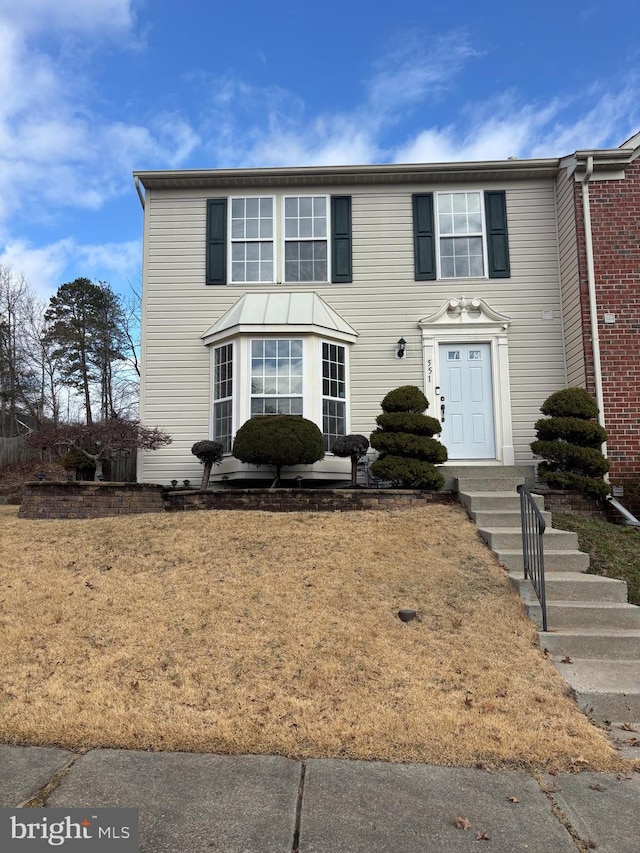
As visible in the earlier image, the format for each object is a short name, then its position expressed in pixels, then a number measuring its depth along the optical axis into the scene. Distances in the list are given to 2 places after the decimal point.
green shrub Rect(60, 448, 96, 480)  10.07
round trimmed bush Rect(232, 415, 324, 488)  8.80
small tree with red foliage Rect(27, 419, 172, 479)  9.52
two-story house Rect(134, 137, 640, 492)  10.10
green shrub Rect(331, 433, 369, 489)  9.14
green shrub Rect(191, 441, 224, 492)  9.46
